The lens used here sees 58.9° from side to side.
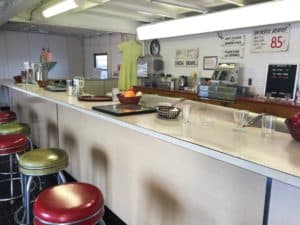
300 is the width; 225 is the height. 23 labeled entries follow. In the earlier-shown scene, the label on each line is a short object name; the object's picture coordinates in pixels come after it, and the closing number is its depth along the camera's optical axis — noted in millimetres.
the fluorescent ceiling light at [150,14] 5433
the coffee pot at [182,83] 5749
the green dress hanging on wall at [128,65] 6137
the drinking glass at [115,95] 2596
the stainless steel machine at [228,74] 4789
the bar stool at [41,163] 1765
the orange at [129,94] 2223
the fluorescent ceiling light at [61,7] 4045
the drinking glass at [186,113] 1691
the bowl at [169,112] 1769
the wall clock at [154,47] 6777
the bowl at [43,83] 4066
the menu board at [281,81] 4105
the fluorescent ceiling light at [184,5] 4227
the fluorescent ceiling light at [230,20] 3430
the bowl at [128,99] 2217
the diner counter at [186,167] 1091
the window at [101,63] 8938
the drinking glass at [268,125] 1477
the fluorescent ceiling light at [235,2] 4052
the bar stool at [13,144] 2170
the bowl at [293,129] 1271
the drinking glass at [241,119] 1557
